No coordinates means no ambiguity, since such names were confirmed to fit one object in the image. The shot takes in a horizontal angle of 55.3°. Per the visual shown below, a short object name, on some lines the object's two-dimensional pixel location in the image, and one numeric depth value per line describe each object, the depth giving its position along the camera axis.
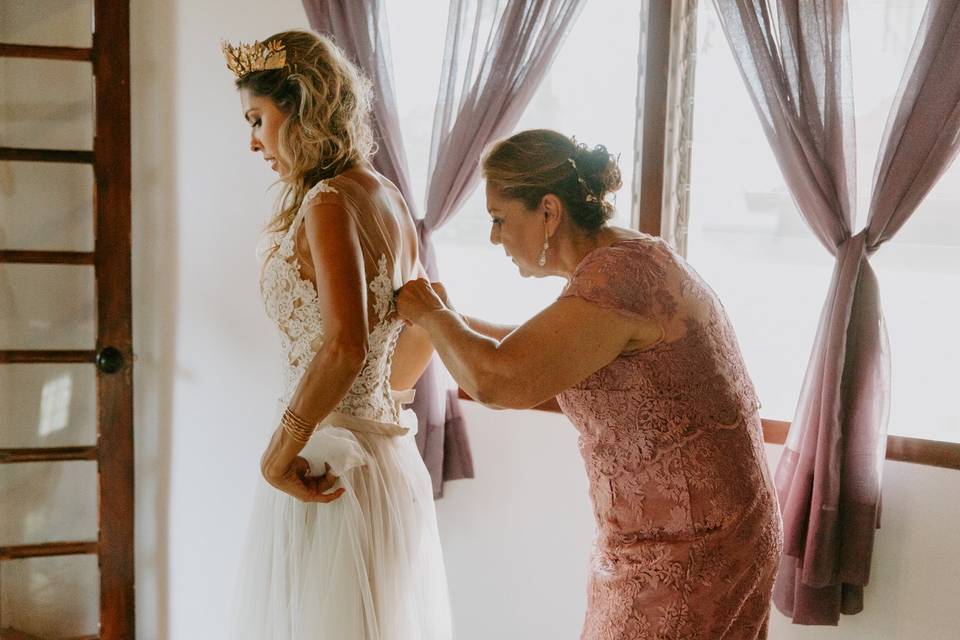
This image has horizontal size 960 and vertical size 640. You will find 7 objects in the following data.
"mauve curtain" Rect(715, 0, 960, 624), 1.85
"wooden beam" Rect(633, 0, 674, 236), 2.21
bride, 1.52
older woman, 1.37
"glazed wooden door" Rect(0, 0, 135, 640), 2.57
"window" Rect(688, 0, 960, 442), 1.96
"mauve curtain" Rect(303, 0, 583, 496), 2.23
